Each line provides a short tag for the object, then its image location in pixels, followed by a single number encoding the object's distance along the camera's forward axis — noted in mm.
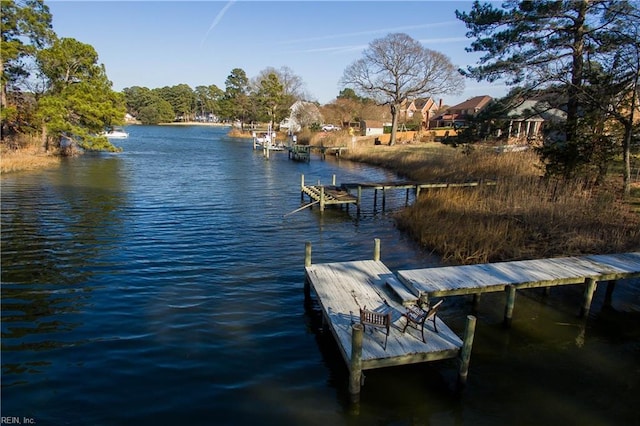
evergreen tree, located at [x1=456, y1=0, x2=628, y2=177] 17938
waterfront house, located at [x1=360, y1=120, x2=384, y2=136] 69188
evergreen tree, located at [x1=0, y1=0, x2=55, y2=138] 32688
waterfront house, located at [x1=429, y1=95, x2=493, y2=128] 71088
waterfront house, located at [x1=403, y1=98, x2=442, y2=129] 89312
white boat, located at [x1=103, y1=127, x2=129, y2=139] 67262
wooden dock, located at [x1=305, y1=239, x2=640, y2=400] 7469
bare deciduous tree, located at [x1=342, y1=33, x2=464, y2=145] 51406
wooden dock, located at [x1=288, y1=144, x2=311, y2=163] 47406
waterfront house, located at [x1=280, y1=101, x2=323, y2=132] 84500
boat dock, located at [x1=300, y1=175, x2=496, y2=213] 22255
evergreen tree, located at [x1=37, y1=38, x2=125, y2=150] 35719
